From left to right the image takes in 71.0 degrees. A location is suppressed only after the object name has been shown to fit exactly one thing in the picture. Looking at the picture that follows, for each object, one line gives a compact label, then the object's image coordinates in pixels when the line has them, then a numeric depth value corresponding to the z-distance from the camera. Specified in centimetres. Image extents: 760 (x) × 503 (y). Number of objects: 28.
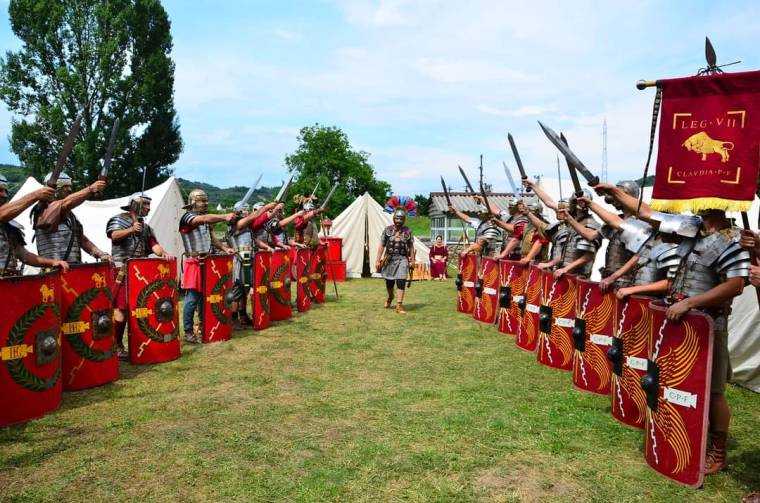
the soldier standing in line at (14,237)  428
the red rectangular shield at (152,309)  587
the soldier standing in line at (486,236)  933
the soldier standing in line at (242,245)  830
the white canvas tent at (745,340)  555
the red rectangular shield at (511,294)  753
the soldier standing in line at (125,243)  630
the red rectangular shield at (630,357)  417
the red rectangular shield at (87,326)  507
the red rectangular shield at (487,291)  880
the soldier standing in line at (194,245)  699
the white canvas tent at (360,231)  1777
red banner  336
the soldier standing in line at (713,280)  329
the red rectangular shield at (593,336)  498
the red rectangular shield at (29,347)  419
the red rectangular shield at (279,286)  852
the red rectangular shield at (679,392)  326
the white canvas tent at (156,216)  1160
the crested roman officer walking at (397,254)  1021
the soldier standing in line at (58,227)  525
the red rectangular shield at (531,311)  677
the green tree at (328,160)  3516
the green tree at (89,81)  1931
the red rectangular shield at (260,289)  800
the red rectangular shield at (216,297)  691
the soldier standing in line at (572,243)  576
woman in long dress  1742
